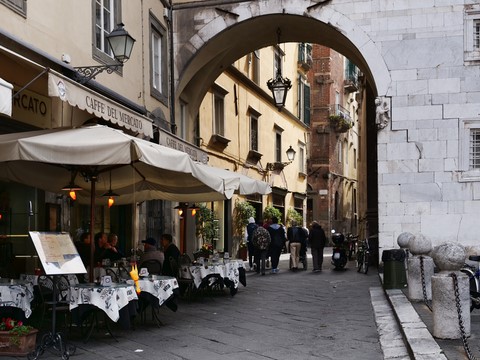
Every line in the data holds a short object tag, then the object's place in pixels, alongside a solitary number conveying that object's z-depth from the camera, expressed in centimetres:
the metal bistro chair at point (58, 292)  799
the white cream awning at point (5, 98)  590
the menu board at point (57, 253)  668
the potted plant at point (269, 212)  2547
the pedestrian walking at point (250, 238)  1850
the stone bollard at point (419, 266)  935
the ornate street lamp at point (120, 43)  1016
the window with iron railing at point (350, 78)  4188
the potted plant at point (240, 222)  2264
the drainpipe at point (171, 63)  1612
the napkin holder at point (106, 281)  752
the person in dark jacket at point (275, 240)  1783
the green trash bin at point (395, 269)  1130
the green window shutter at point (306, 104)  3334
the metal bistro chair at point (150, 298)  834
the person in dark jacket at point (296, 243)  1872
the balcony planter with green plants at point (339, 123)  3816
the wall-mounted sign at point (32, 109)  1007
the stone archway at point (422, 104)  1382
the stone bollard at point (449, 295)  657
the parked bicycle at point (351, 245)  2297
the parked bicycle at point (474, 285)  756
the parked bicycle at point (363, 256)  1673
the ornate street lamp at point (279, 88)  1562
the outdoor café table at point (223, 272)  1141
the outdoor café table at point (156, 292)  830
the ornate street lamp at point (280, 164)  2617
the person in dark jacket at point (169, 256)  1134
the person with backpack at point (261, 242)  1709
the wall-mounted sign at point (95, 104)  737
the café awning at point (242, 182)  1119
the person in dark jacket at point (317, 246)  1805
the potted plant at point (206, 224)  1970
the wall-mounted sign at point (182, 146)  1058
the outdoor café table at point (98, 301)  732
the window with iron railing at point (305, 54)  3171
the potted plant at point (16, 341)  661
